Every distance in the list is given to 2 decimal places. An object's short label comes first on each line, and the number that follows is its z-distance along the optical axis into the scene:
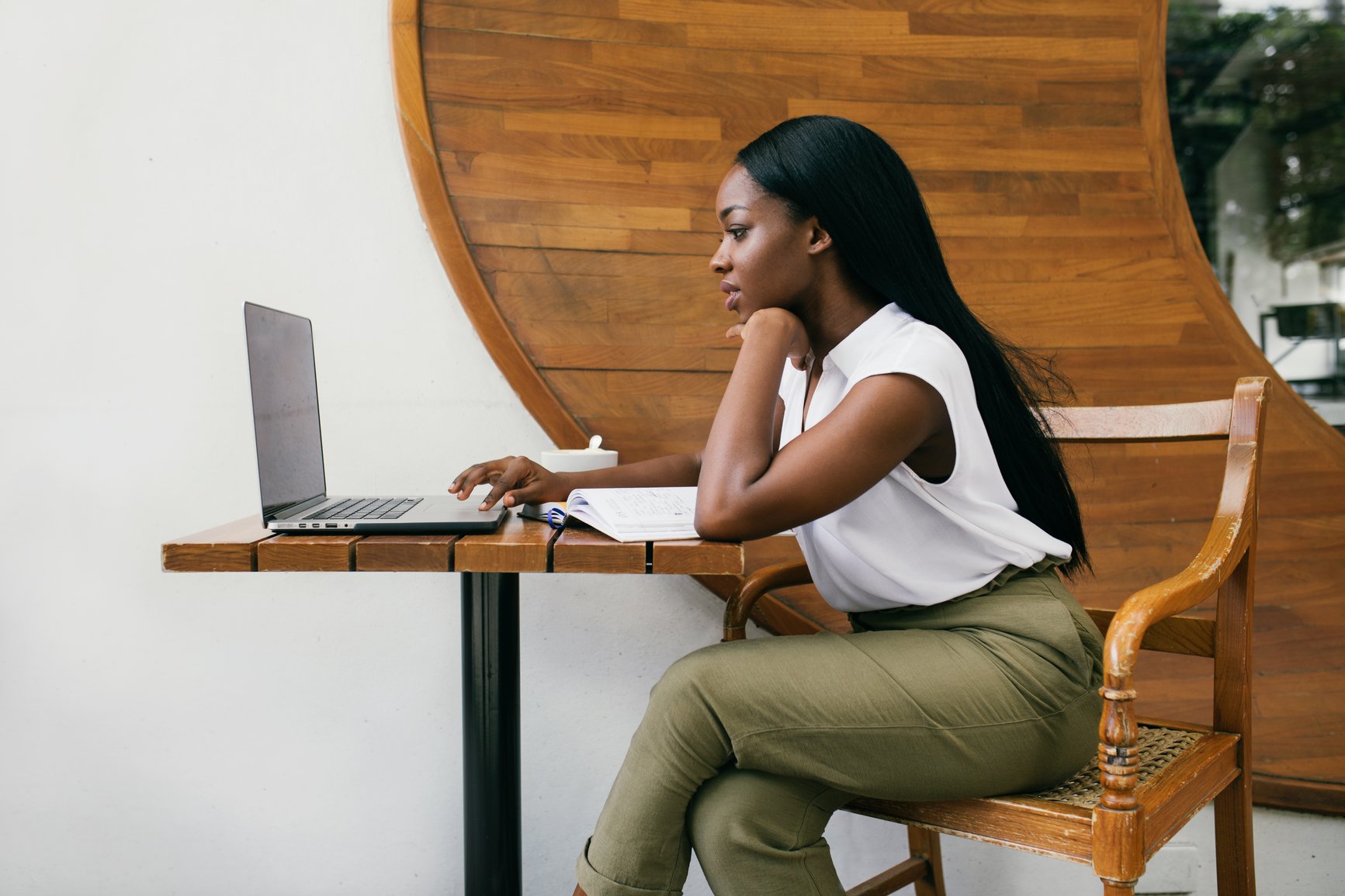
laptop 1.12
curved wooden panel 1.80
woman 0.99
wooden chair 0.99
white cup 1.55
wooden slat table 1.02
